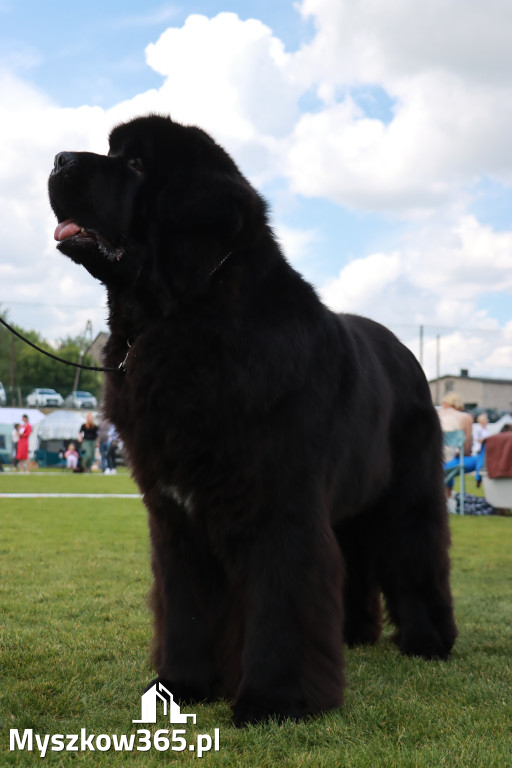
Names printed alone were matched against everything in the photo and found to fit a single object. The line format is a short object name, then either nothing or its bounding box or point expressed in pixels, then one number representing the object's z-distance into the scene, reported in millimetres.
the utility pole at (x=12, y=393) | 40391
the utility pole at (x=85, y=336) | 54512
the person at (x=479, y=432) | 15734
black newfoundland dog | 2172
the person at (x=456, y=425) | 10011
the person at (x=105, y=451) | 21700
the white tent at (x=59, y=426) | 26906
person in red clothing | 21031
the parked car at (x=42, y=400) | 41000
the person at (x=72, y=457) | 23141
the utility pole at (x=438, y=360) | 51156
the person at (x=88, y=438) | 19953
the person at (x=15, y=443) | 22750
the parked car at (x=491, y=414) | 31600
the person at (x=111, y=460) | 21809
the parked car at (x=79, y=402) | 42016
